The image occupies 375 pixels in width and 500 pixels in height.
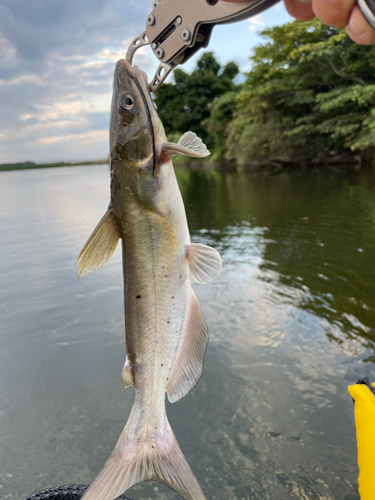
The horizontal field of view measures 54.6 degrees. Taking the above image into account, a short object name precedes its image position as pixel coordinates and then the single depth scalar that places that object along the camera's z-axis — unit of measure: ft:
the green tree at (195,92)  140.36
